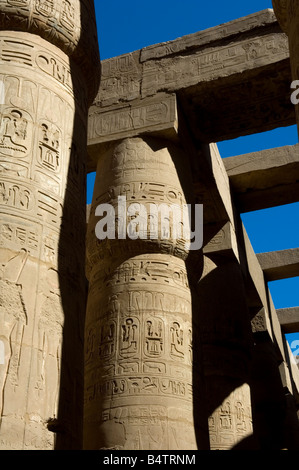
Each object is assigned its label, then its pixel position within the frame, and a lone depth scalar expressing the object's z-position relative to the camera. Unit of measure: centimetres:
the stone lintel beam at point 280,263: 1373
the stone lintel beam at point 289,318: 1605
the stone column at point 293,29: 468
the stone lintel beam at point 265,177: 1078
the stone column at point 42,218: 368
